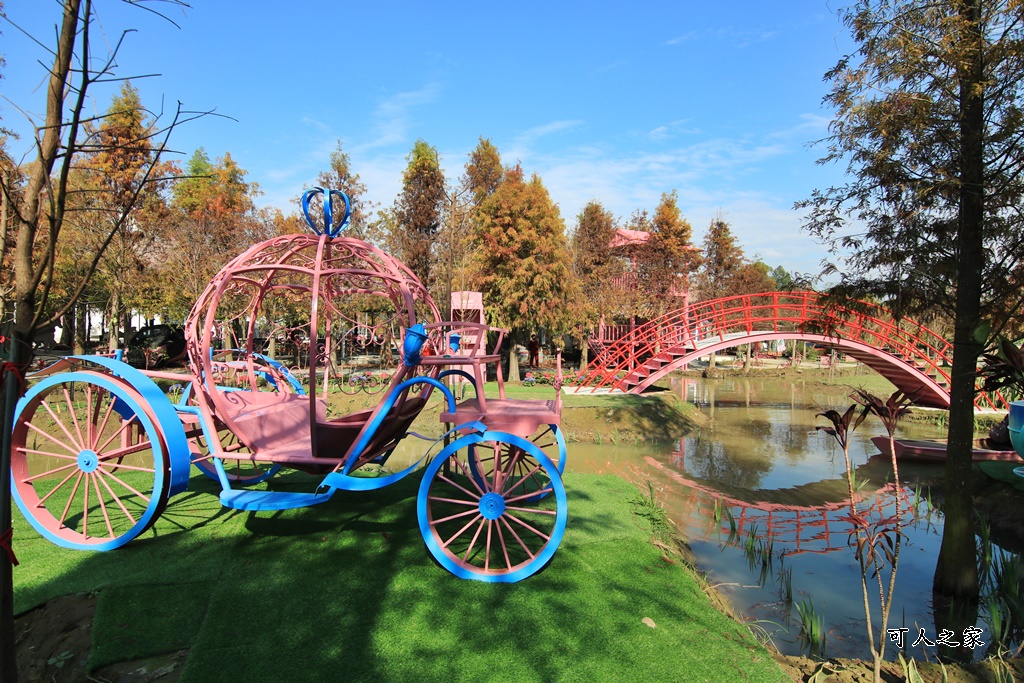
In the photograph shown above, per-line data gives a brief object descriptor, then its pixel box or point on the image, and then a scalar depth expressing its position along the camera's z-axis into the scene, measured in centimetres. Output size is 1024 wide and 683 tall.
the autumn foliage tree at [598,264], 1886
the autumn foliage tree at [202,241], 1427
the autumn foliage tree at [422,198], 2142
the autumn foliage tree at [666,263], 2012
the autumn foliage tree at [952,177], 421
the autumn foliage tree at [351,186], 1722
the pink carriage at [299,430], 366
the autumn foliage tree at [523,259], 1522
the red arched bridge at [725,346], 1201
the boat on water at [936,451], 846
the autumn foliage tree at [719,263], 2333
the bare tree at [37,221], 198
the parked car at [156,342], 1747
